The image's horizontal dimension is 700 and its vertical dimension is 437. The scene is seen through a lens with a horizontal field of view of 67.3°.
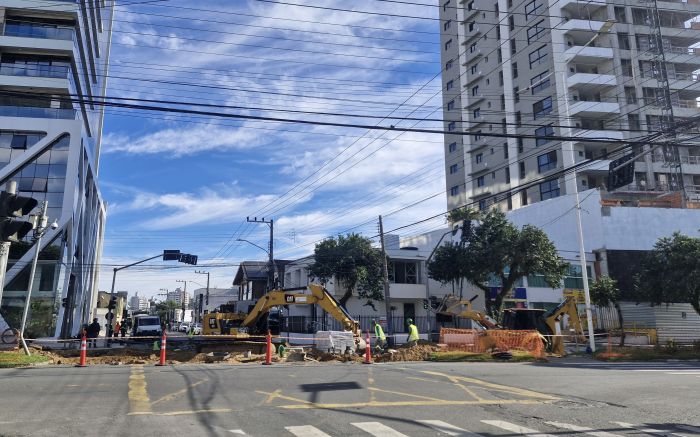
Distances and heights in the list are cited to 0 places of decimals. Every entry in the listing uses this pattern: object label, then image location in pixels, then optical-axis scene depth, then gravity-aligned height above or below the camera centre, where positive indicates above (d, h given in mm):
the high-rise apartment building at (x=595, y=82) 55938 +26219
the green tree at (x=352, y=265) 41281 +4287
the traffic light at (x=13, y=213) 8945 +1854
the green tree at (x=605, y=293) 32406 +1558
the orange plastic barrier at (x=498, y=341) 22281 -941
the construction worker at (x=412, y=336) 23897 -714
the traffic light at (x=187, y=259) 40488 +4780
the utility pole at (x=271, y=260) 40719 +4676
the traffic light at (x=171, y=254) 39719 +5019
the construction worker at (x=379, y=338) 23000 -760
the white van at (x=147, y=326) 41281 -318
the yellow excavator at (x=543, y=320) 24578 -36
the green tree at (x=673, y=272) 26109 +2326
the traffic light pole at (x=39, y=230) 15023 +2772
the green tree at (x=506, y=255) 33281 +4086
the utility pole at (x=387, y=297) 32053 +1372
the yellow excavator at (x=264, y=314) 23000 +261
